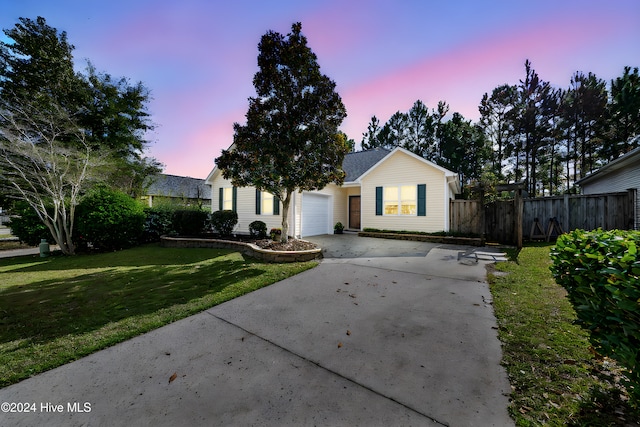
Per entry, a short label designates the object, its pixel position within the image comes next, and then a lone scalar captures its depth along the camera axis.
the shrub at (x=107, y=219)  9.28
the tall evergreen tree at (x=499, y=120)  20.86
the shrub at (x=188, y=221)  11.07
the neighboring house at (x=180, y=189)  24.59
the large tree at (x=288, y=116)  7.03
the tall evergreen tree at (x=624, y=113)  15.94
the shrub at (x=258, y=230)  10.16
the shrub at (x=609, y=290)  1.51
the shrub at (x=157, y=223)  11.38
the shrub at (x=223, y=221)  10.57
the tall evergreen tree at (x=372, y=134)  32.32
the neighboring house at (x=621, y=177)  8.34
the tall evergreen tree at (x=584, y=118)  18.03
